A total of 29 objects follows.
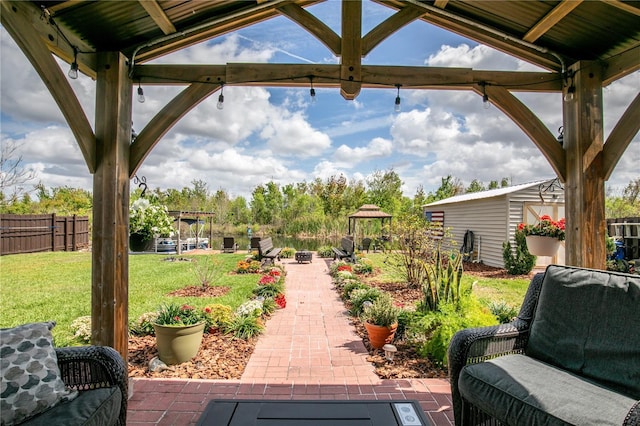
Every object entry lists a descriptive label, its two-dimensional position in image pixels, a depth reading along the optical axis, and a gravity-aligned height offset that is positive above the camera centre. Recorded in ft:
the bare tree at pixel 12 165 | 34.17 +5.94
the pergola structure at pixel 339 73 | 8.12 +4.17
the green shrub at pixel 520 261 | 30.33 -3.71
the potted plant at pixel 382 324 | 12.12 -3.82
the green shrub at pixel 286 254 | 43.89 -4.29
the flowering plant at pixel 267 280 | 21.34 -3.86
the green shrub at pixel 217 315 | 13.37 -3.85
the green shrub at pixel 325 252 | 43.88 -4.07
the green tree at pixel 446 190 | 88.99 +8.87
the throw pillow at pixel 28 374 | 4.92 -2.42
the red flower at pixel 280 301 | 18.06 -4.33
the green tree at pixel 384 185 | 81.97 +9.21
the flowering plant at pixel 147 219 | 11.32 +0.11
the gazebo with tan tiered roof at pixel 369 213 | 46.05 +1.16
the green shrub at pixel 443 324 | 10.49 -3.37
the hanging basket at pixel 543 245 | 11.49 -0.85
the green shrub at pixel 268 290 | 19.19 -4.09
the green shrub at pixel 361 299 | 16.58 -3.96
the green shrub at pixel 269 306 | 16.47 -4.28
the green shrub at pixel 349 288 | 20.04 -4.07
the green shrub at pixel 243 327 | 13.05 -4.24
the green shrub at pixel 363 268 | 29.43 -4.23
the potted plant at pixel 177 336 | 10.49 -3.65
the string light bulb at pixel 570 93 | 9.66 +3.71
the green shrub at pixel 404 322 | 12.88 -3.99
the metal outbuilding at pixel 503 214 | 33.35 +0.65
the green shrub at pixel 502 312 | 13.12 -3.73
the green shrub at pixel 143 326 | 13.34 -4.22
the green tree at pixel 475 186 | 106.01 +11.04
